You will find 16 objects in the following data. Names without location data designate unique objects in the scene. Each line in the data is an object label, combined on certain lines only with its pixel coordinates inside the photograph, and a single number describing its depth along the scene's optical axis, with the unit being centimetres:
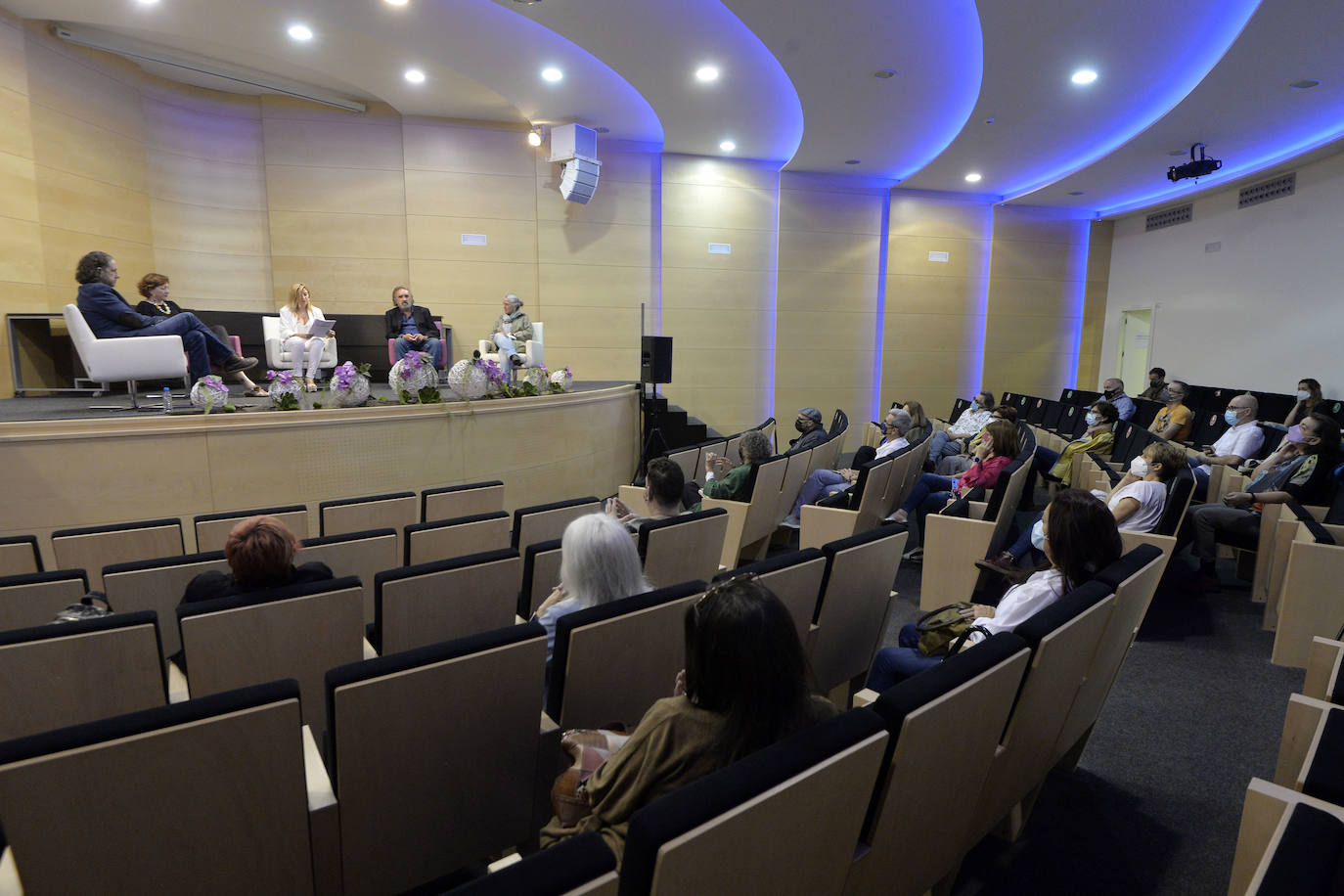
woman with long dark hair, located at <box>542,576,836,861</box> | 117
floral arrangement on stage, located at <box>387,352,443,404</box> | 522
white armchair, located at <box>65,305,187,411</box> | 445
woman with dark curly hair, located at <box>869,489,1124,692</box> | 214
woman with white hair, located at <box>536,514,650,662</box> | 193
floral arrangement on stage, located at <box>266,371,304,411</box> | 470
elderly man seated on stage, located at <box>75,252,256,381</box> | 449
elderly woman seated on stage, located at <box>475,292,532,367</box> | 750
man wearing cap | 587
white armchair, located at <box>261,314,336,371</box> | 599
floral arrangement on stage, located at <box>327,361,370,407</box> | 485
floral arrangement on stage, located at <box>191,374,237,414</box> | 442
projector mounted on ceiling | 736
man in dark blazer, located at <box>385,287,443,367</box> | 703
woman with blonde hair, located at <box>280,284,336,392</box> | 585
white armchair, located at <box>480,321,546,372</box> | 744
